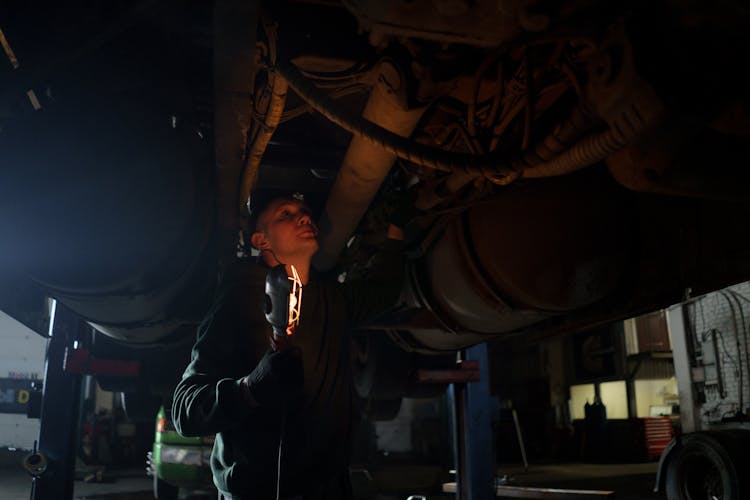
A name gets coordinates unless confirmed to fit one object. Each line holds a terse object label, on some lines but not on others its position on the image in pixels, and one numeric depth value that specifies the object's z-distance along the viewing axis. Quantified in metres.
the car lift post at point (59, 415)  3.18
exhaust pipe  1.56
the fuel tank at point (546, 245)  2.05
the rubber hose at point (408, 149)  1.47
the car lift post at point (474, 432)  3.58
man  1.76
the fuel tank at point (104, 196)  1.90
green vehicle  5.41
